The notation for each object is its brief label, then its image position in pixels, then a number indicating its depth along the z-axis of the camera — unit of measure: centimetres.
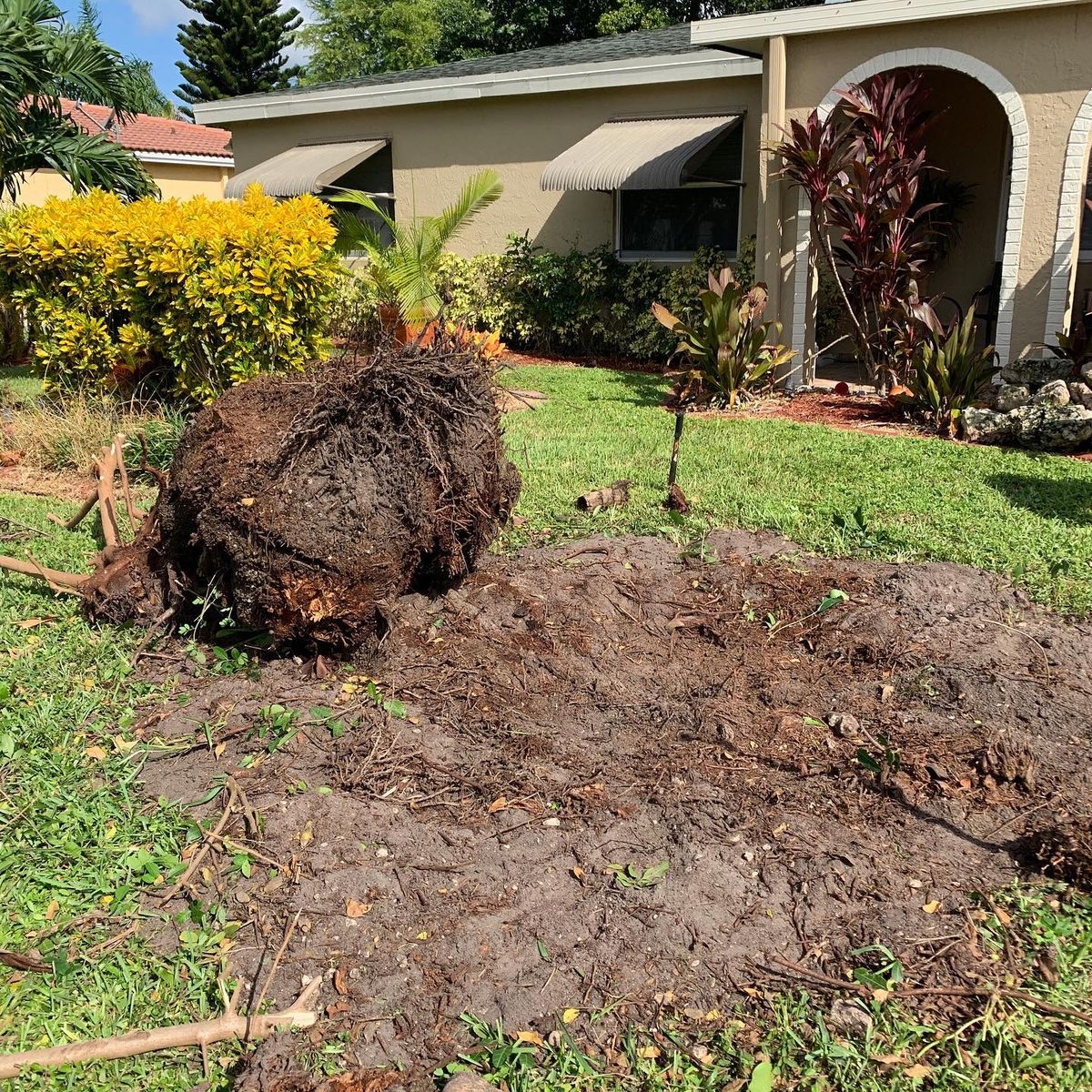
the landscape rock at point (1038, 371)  840
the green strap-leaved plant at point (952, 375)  834
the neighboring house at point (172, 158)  2314
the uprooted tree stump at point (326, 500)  407
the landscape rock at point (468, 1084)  232
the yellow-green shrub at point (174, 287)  750
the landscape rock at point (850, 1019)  253
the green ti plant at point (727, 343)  927
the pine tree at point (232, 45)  3431
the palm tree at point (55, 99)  1095
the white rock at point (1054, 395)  784
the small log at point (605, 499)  609
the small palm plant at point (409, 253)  1030
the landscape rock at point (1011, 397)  812
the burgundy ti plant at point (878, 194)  907
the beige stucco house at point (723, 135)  866
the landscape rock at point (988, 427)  790
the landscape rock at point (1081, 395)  786
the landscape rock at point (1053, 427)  757
